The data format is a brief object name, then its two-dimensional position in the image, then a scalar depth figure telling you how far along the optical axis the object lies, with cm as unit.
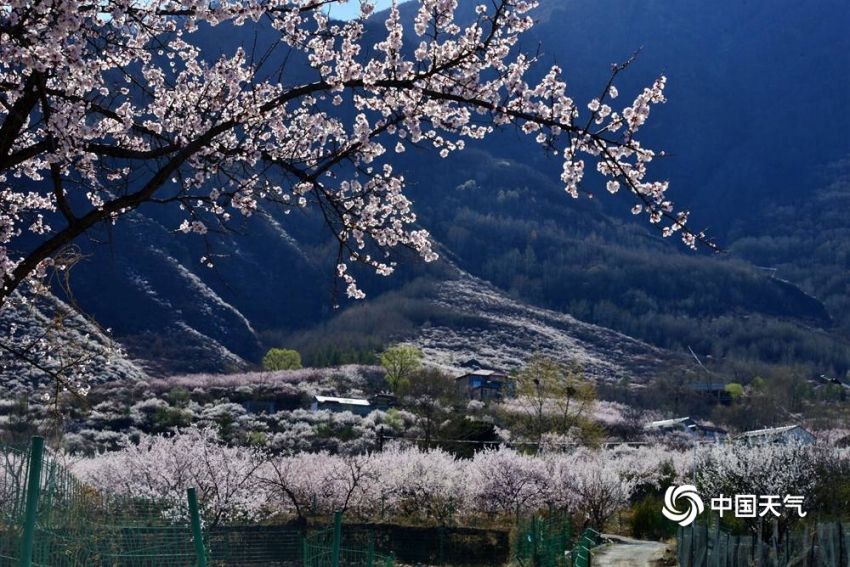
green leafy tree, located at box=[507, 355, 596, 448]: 5419
